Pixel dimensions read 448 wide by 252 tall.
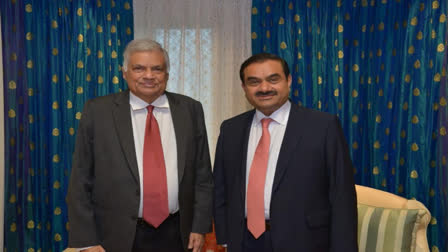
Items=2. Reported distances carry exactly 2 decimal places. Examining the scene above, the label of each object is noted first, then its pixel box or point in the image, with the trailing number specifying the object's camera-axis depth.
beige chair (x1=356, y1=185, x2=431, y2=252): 2.10
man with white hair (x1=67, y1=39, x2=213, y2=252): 1.78
